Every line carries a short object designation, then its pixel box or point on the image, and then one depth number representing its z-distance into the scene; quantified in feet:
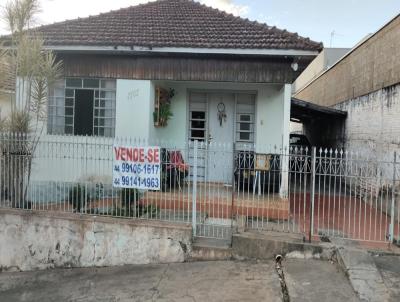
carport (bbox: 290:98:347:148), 44.09
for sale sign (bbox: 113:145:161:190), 22.09
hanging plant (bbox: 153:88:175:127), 31.27
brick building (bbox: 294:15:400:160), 30.50
